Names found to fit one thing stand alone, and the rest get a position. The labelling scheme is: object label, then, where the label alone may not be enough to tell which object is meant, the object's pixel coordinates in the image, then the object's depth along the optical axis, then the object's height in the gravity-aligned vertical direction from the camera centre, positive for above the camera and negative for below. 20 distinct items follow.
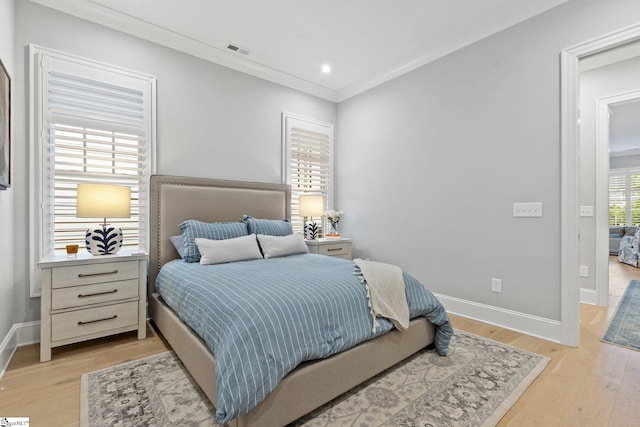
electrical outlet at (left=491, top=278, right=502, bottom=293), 2.81 -0.68
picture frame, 1.94 +0.57
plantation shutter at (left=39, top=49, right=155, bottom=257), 2.50 +0.65
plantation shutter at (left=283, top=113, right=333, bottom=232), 4.08 +0.78
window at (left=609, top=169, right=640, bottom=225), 7.89 +0.49
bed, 1.41 -0.79
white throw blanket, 1.88 -0.53
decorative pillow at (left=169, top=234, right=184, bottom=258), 2.84 -0.31
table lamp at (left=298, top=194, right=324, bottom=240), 3.90 +0.04
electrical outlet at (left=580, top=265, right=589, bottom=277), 3.55 -0.68
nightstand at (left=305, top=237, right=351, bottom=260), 3.78 -0.45
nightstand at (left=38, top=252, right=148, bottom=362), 2.15 -0.68
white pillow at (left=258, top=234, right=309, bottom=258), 2.91 -0.33
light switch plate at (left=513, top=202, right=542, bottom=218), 2.56 +0.04
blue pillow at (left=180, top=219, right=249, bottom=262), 2.69 -0.20
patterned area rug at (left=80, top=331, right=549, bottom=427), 1.52 -1.06
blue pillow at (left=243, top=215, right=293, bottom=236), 3.17 -0.16
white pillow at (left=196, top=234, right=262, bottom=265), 2.55 -0.34
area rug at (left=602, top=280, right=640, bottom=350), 2.45 -1.04
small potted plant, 4.21 -0.09
